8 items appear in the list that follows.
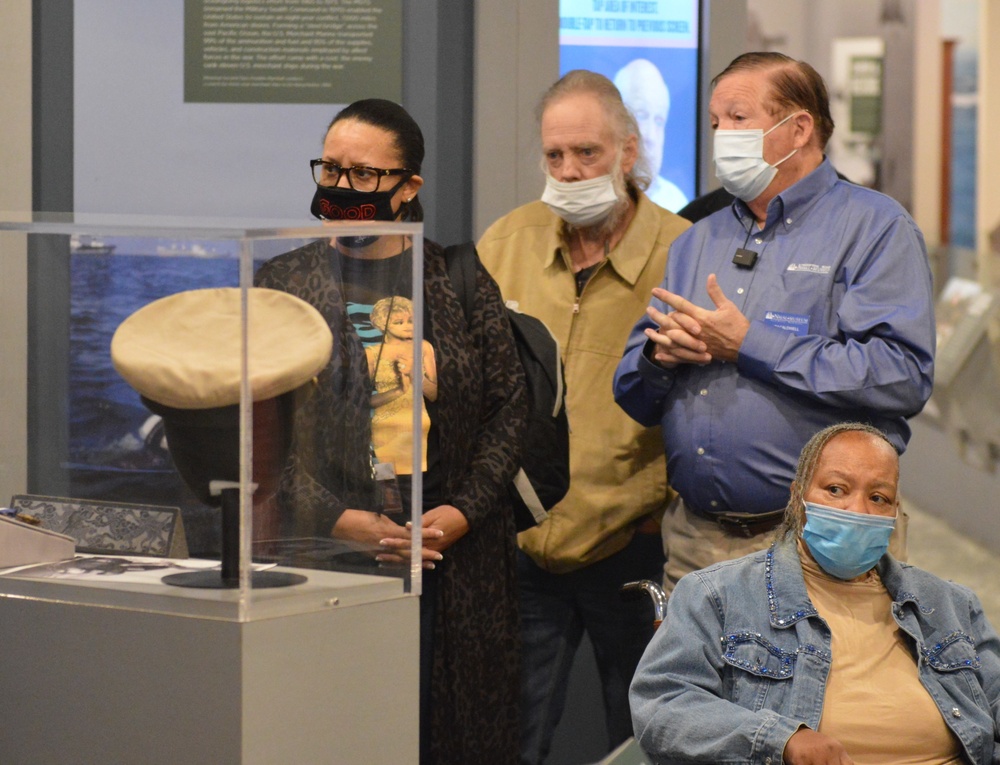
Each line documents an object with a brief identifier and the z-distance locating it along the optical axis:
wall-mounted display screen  8.35
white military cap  3.59
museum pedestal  3.58
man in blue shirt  5.72
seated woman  4.57
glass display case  3.61
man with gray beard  6.69
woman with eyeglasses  5.32
